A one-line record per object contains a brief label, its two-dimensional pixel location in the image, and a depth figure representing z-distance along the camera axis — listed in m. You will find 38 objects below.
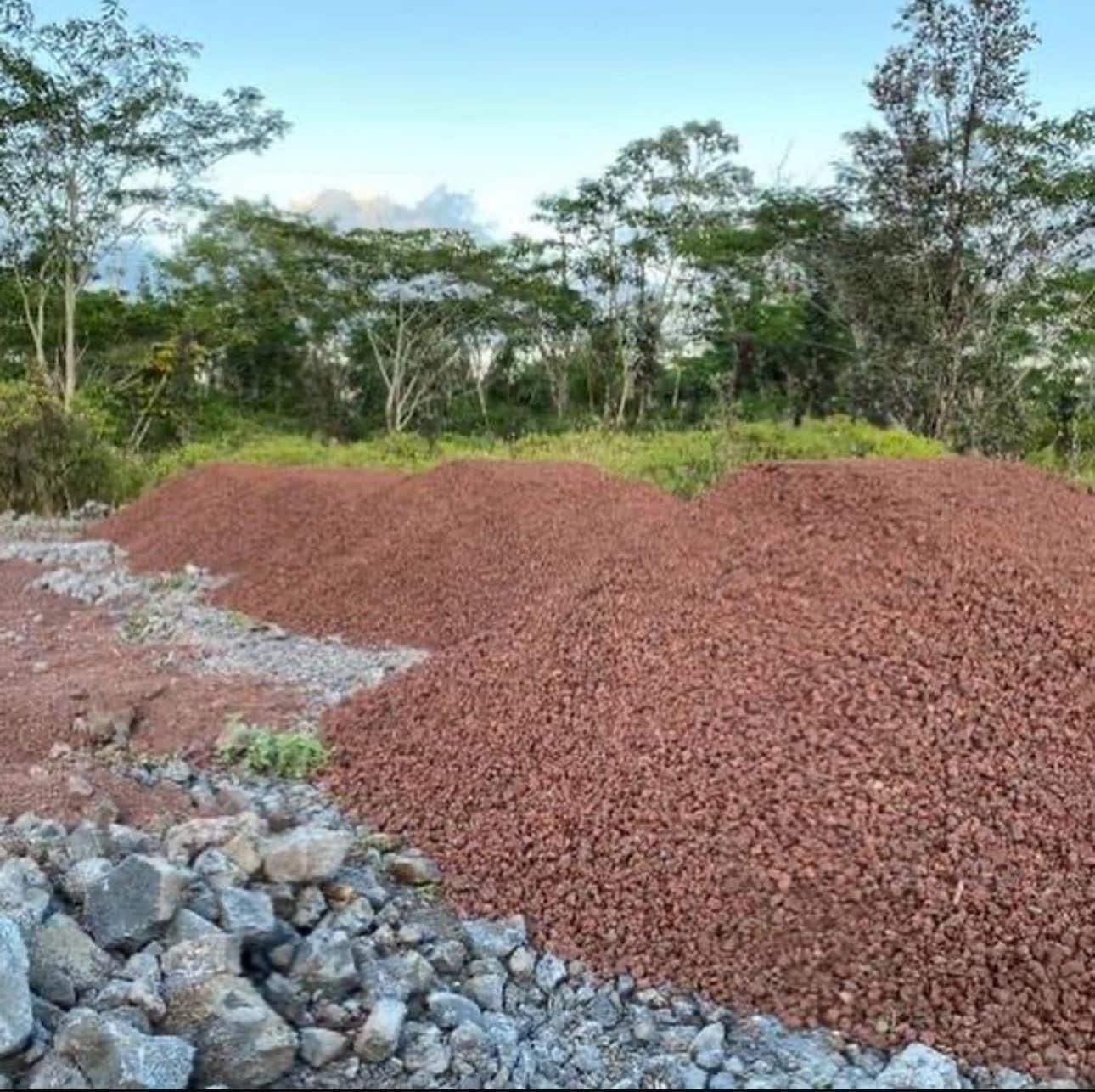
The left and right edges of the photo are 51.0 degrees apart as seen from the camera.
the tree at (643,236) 17.22
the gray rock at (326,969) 2.07
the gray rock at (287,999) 1.98
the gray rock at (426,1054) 1.90
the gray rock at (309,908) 2.27
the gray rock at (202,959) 1.97
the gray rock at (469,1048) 1.93
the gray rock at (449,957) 2.23
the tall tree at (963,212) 10.28
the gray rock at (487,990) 2.14
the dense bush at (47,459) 10.05
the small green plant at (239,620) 5.31
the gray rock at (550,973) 2.21
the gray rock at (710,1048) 1.97
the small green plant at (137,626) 5.16
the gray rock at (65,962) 1.96
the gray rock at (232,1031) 1.83
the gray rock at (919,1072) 1.89
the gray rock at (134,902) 2.10
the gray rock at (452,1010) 2.03
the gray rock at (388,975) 2.08
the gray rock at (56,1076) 1.72
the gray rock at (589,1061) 1.97
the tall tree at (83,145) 13.15
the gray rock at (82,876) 2.25
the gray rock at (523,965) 2.24
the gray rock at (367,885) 2.43
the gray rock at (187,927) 2.08
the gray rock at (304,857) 2.37
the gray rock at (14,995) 1.77
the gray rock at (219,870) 2.29
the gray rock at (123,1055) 1.72
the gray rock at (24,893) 2.09
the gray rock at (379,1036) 1.92
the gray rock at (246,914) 2.12
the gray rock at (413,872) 2.56
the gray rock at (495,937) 2.30
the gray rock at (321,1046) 1.89
